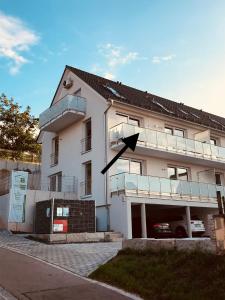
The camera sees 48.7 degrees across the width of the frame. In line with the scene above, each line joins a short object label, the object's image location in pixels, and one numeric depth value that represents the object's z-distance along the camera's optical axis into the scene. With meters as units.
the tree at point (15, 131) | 24.21
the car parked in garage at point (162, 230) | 12.57
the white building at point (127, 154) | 13.50
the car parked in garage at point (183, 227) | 13.88
